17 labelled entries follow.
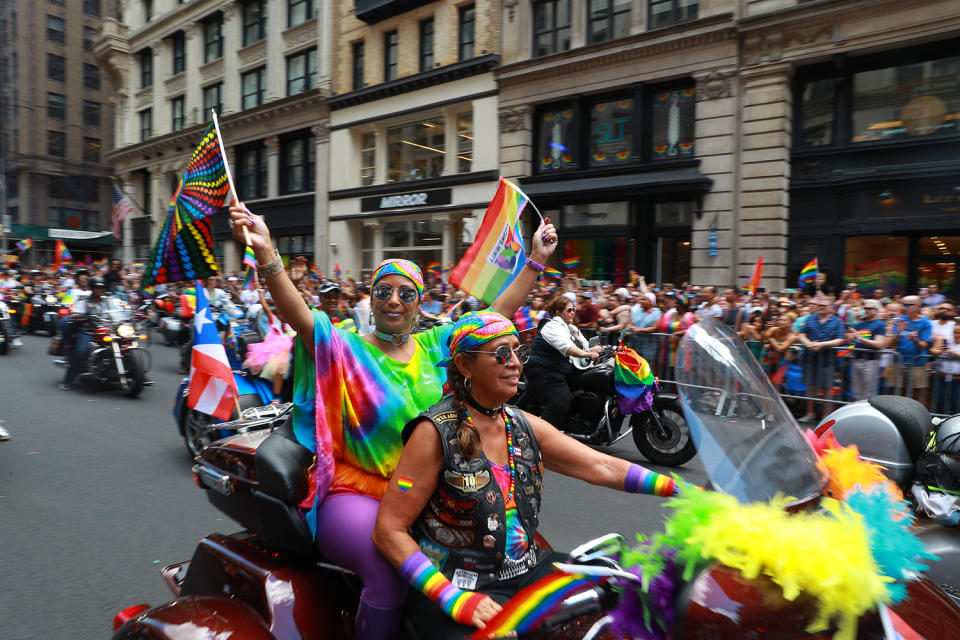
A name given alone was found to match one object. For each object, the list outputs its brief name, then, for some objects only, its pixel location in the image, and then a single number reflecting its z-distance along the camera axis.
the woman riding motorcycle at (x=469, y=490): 2.08
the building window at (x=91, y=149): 59.41
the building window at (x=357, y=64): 27.33
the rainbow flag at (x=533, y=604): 1.73
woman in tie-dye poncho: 2.41
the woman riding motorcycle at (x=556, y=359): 7.22
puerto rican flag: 6.39
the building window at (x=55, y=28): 56.47
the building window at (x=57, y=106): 57.12
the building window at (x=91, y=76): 58.72
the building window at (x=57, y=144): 57.12
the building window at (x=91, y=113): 59.19
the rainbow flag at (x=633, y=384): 6.86
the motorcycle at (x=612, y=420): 6.94
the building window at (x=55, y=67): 56.69
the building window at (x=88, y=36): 58.59
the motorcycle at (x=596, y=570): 1.55
